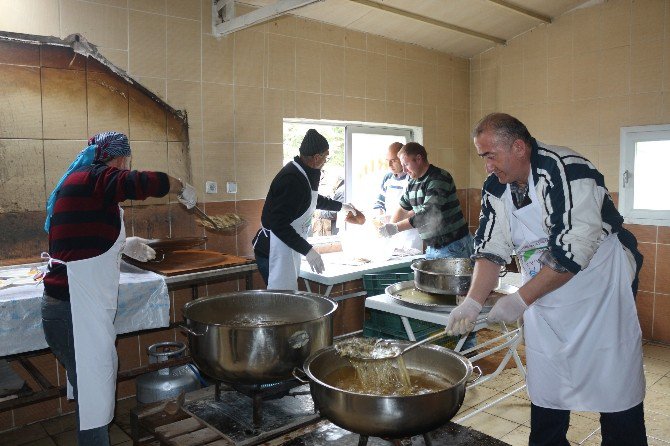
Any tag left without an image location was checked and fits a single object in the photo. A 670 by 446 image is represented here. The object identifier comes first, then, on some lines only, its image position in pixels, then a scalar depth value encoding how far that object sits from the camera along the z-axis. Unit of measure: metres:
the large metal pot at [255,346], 1.69
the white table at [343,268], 4.11
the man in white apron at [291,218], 3.57
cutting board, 3.33
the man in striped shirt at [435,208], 4.16
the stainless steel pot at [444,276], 2.72
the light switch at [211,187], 4.18
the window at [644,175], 5.00
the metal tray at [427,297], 2.69
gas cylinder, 3.32
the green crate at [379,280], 3.94
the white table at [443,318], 2.66
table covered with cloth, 2.70
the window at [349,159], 5.05
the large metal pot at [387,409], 1.33
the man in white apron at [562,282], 1.97
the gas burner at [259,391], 1.73
